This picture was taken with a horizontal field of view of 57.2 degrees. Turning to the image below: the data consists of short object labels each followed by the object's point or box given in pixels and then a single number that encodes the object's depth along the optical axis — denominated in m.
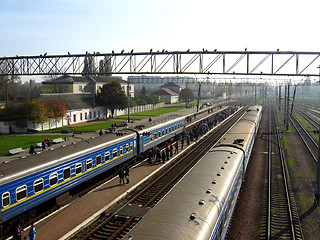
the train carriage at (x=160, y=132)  27.11
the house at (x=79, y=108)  52.72
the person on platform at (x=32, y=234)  12.39
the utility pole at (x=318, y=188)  17.88
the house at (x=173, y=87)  135.12
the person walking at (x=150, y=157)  26.69
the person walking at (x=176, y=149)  31.86
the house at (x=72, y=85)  65.01
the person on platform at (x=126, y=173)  20.61
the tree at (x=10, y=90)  62.85
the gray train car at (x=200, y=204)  7.93
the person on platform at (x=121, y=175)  20.17
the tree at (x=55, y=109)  45.85
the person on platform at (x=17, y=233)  12.54
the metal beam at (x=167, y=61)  22.39
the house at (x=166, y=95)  116.50
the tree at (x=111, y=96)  62.66
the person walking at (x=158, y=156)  26.71
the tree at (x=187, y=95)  101.00
